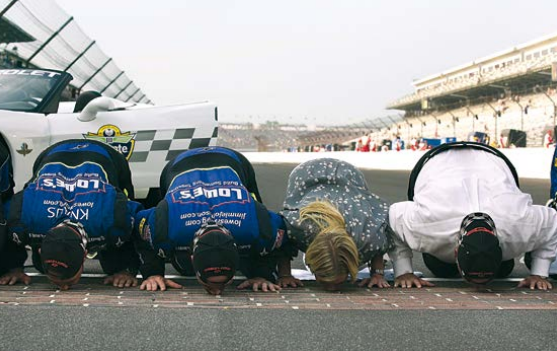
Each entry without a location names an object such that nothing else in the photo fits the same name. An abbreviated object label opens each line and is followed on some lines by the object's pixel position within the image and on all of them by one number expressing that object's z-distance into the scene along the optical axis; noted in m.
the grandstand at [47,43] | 12.38
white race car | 6.37
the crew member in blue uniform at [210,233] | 3.59
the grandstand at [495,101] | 45.41
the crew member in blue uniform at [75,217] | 3.64
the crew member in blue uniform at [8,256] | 3.95
